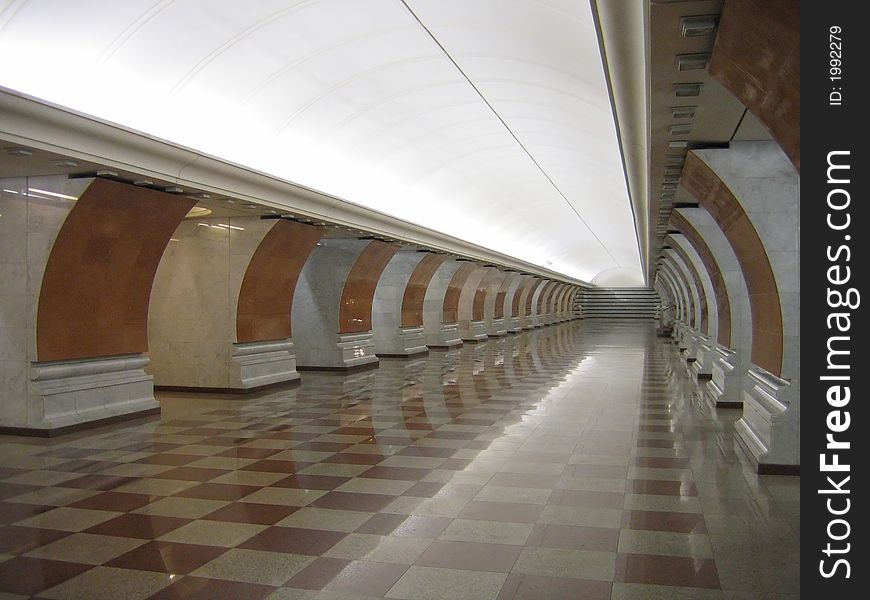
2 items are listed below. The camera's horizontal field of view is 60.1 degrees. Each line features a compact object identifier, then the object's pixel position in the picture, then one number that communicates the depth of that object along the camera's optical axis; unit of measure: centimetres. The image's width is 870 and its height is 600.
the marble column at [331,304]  1852
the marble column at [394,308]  2297
